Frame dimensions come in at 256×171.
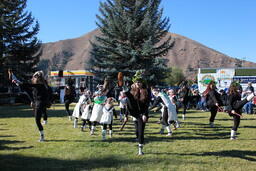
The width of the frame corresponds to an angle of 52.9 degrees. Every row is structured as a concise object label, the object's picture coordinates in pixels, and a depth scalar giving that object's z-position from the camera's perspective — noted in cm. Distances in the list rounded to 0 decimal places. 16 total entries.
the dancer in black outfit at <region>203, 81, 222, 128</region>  1078
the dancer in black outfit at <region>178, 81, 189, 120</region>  1391
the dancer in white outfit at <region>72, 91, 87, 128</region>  1047
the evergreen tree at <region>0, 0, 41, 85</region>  2947
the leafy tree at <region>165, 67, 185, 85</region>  8425
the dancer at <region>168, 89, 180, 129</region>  1077
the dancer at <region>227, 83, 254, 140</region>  851
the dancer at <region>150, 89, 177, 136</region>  928
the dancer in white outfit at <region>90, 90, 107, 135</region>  870
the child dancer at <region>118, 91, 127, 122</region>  1307
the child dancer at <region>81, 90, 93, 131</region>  964
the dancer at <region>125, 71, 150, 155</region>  659
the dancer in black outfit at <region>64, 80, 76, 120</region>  1327
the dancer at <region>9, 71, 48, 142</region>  794
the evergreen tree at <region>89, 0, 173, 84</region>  2325
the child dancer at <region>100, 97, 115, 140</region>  834
